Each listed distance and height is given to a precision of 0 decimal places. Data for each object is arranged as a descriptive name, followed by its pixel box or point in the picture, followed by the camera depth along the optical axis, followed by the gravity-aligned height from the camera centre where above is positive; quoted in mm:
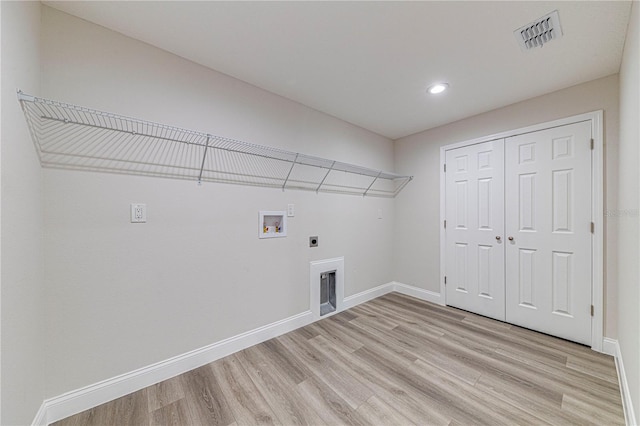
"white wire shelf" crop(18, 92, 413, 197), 1363 +465
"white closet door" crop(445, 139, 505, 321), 2641 -195
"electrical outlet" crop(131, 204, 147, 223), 1594 +2
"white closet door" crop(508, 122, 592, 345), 2126 -185
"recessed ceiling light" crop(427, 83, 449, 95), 2167 +1177
